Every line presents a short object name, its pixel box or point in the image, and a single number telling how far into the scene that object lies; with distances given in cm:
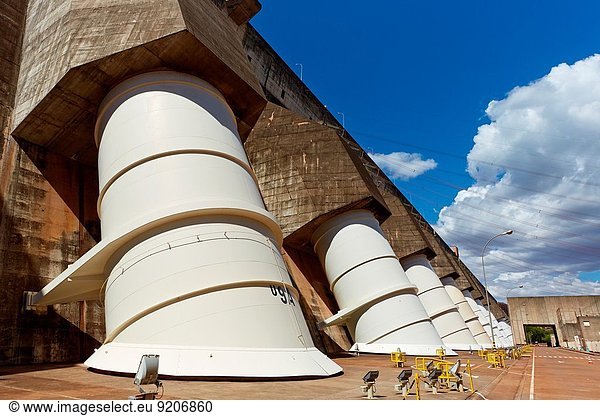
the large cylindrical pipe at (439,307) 3228
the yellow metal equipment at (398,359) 1522
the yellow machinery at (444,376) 829
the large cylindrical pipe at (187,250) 943
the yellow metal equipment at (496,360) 1767
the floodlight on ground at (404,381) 750
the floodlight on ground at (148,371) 586
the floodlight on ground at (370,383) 698
